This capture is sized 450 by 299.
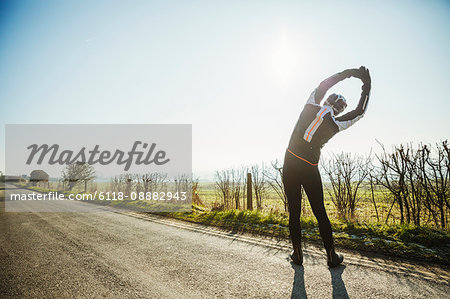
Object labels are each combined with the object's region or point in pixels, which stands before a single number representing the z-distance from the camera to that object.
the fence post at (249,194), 8.77
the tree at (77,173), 30.00
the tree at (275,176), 8.09
